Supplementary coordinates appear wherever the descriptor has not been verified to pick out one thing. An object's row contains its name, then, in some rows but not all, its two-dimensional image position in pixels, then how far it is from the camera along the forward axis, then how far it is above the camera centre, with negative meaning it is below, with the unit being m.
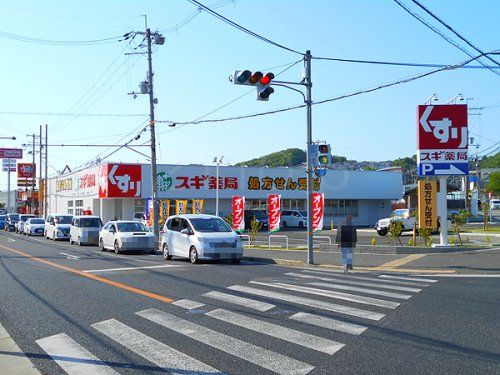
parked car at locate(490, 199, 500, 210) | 109.68 -0.13
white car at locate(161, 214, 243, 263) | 19.14 -1.10
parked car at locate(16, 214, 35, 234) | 49.86 -1.14
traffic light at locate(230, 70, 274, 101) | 17.02 +3.84
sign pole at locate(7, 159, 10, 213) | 83.25 +4.75
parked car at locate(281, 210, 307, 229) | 52.03 -1.18
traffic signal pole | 19.19 +1.92
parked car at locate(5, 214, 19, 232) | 55.88 -1.17
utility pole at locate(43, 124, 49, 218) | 58.96 +4.60
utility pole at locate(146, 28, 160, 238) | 29.59 +3.12
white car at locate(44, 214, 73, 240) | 36.78 -1.08
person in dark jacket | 16.39 -0.97
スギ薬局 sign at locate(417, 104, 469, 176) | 22.42 +2.63
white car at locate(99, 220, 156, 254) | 25.00 -1.29
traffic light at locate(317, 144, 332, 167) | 19.30 +1.74
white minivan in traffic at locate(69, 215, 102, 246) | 31.80 -1.17
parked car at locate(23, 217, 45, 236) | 45.69 -1.38
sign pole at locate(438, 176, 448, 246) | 21.70 -0.12
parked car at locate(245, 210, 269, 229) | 48.22 -0.86
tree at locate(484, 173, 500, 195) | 82.19 +2.84
